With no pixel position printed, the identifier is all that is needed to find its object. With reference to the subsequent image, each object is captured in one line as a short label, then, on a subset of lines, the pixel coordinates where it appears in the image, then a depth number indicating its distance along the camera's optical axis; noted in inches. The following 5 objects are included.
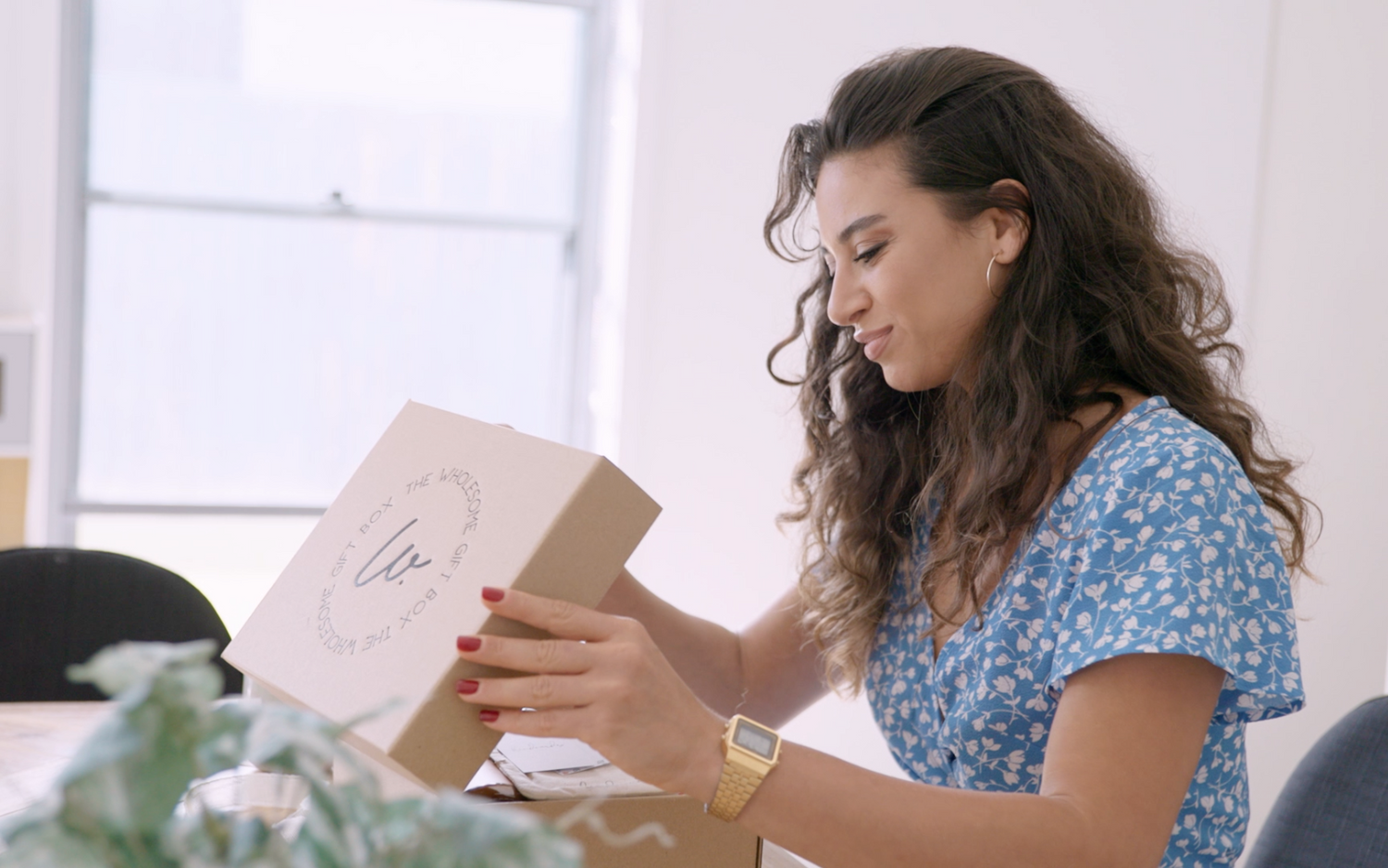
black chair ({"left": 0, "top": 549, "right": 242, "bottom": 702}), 55.9
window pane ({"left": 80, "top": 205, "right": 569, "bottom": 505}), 113.3
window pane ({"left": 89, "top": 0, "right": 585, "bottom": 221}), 110.1
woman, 32.7
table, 36.8
